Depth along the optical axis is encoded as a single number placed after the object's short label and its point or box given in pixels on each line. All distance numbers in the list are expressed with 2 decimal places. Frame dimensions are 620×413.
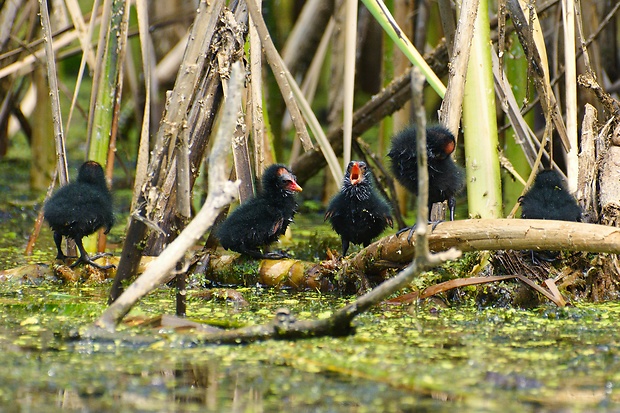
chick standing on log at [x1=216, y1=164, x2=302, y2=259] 9.23
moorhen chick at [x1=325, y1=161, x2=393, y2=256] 9.11
